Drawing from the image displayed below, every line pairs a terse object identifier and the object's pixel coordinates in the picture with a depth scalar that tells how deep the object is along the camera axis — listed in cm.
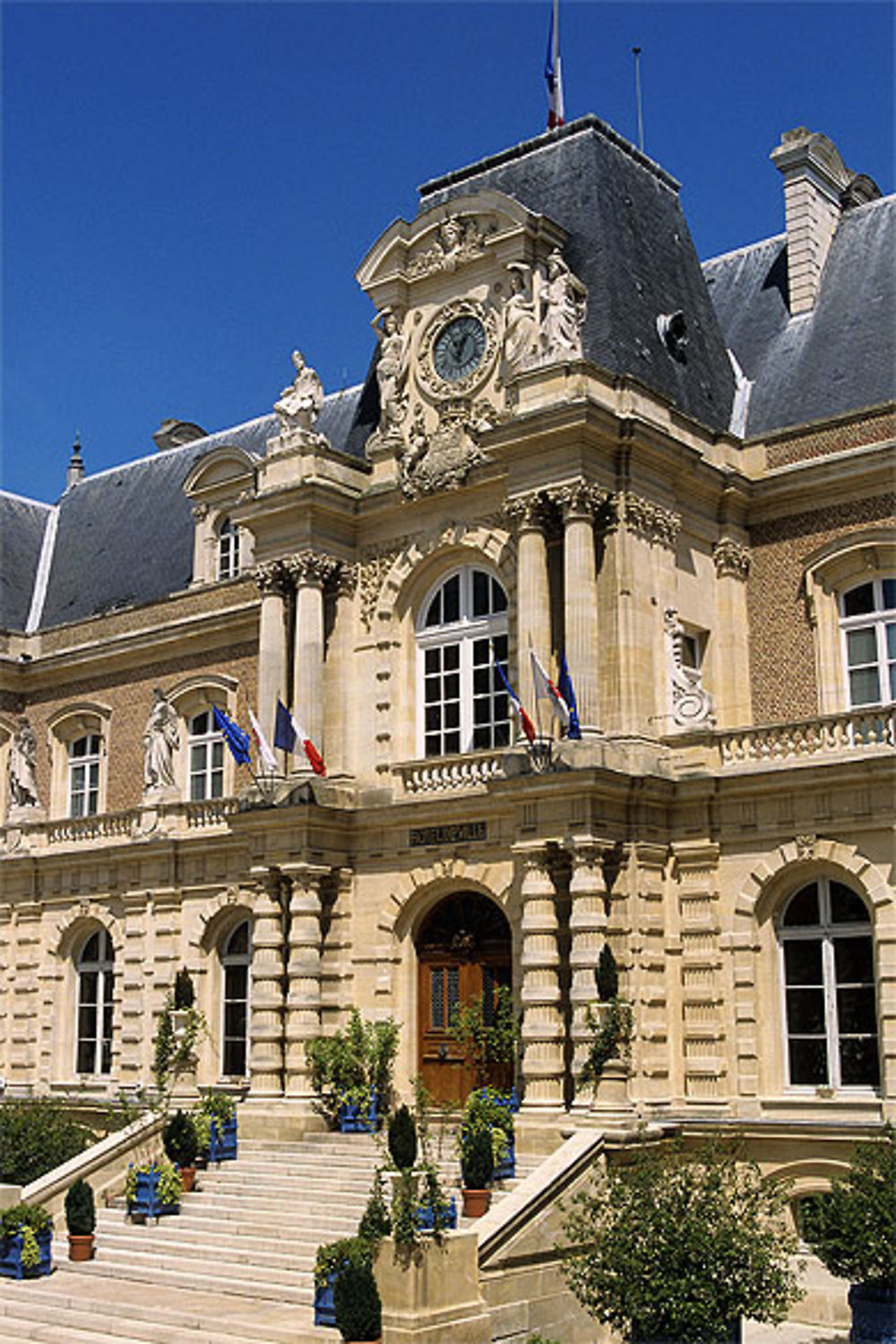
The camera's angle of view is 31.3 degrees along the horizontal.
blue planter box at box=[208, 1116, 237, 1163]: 2352
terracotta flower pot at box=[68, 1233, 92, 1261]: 2050
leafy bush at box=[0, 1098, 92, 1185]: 2384
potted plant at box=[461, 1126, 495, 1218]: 1889
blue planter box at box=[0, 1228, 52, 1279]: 1969
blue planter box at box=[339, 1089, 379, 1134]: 2347
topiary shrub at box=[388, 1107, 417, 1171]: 1750
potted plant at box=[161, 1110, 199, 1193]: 2267
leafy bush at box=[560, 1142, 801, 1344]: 1445
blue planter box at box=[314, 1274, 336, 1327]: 1662
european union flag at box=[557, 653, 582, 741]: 2200
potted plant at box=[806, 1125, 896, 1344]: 1633
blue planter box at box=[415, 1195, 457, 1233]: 1673
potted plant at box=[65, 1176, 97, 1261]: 2055
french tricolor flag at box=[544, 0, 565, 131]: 2917
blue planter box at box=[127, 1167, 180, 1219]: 2150
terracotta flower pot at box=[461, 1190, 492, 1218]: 1888
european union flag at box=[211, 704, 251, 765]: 2641
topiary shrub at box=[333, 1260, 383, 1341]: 1540
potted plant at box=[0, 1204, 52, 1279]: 1970
